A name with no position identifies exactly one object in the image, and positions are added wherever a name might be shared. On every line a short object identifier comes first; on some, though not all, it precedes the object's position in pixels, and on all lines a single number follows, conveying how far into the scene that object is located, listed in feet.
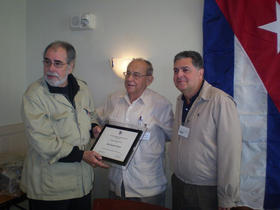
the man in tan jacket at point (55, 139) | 5.24
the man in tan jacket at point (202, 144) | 5.08
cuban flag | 6.95
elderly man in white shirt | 6.26
